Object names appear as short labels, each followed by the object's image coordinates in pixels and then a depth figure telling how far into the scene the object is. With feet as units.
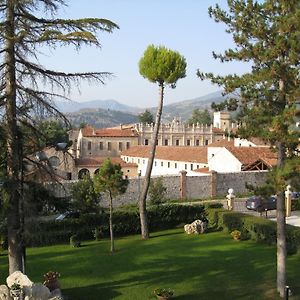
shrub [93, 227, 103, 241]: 84.79
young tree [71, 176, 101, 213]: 92.38
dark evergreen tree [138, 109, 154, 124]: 383.78
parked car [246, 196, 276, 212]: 104.32
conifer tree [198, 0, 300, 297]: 45.01
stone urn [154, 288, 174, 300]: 47.39
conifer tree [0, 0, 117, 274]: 42.55
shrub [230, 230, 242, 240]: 77.36
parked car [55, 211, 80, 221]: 90.38
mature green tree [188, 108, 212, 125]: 487.61
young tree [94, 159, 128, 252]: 72.59
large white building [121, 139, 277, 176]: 147.64
